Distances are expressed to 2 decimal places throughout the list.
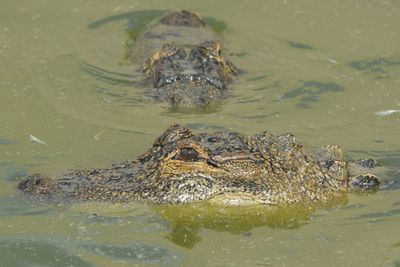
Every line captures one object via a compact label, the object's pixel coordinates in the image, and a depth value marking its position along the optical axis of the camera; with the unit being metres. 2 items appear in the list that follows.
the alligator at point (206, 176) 16.19
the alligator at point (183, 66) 23.39
